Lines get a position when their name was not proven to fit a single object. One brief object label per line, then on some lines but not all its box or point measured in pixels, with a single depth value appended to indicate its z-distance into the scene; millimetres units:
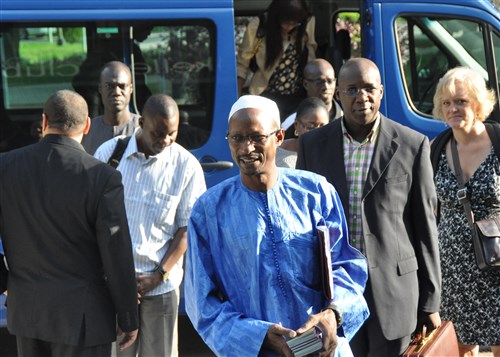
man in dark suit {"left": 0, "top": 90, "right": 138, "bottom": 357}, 4082
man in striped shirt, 4910
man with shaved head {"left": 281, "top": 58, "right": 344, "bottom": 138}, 6531
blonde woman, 5059
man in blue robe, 3082
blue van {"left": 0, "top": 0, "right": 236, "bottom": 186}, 6344
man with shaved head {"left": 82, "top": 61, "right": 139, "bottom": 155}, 5969
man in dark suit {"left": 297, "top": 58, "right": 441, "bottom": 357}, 4160
